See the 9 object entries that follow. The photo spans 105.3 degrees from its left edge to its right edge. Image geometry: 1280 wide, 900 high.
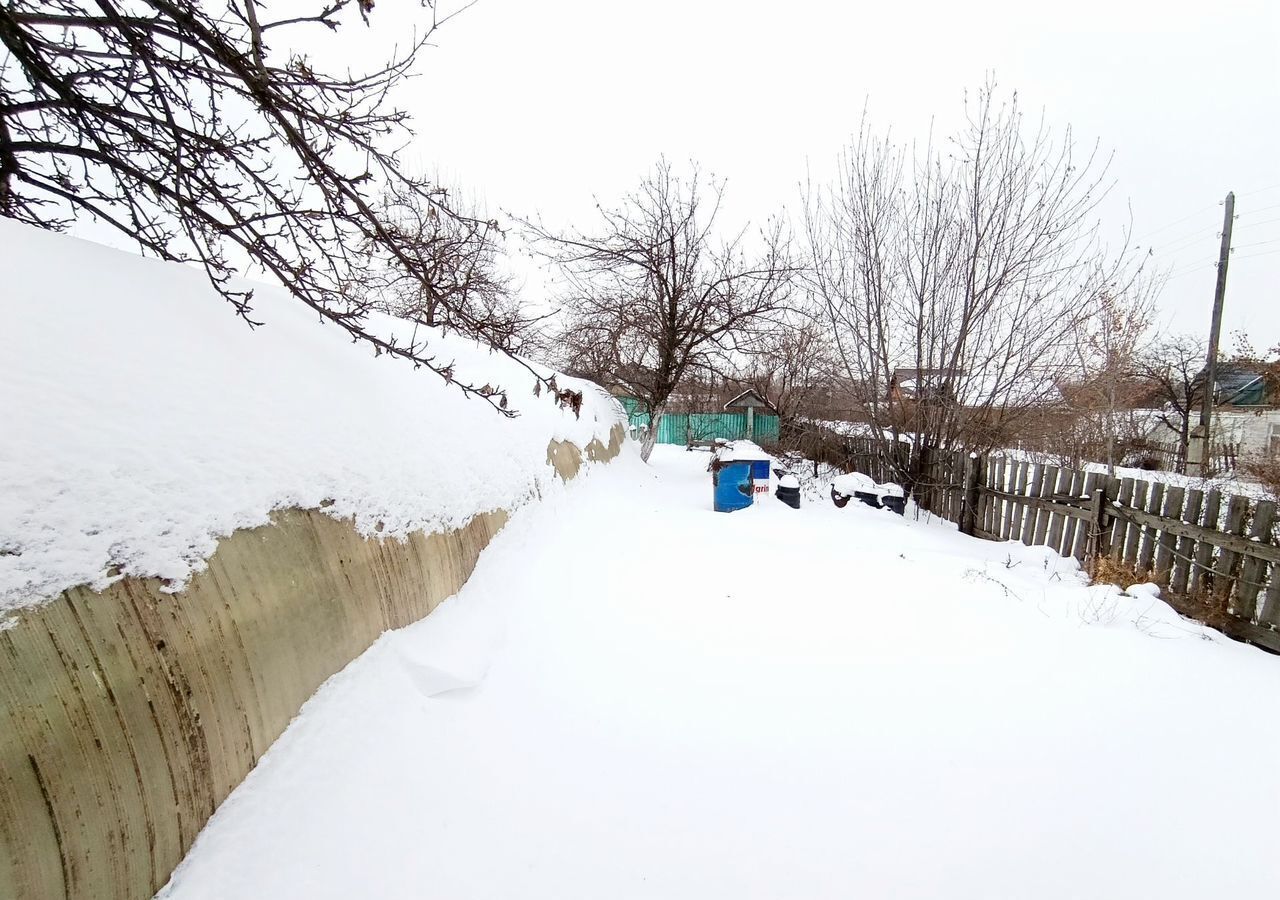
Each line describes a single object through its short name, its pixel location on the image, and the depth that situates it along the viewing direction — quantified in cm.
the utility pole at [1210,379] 1228
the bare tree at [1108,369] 873
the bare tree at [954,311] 686
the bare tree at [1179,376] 1678
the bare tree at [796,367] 976
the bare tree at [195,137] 178
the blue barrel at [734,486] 685
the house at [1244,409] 1603
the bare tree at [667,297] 1002
